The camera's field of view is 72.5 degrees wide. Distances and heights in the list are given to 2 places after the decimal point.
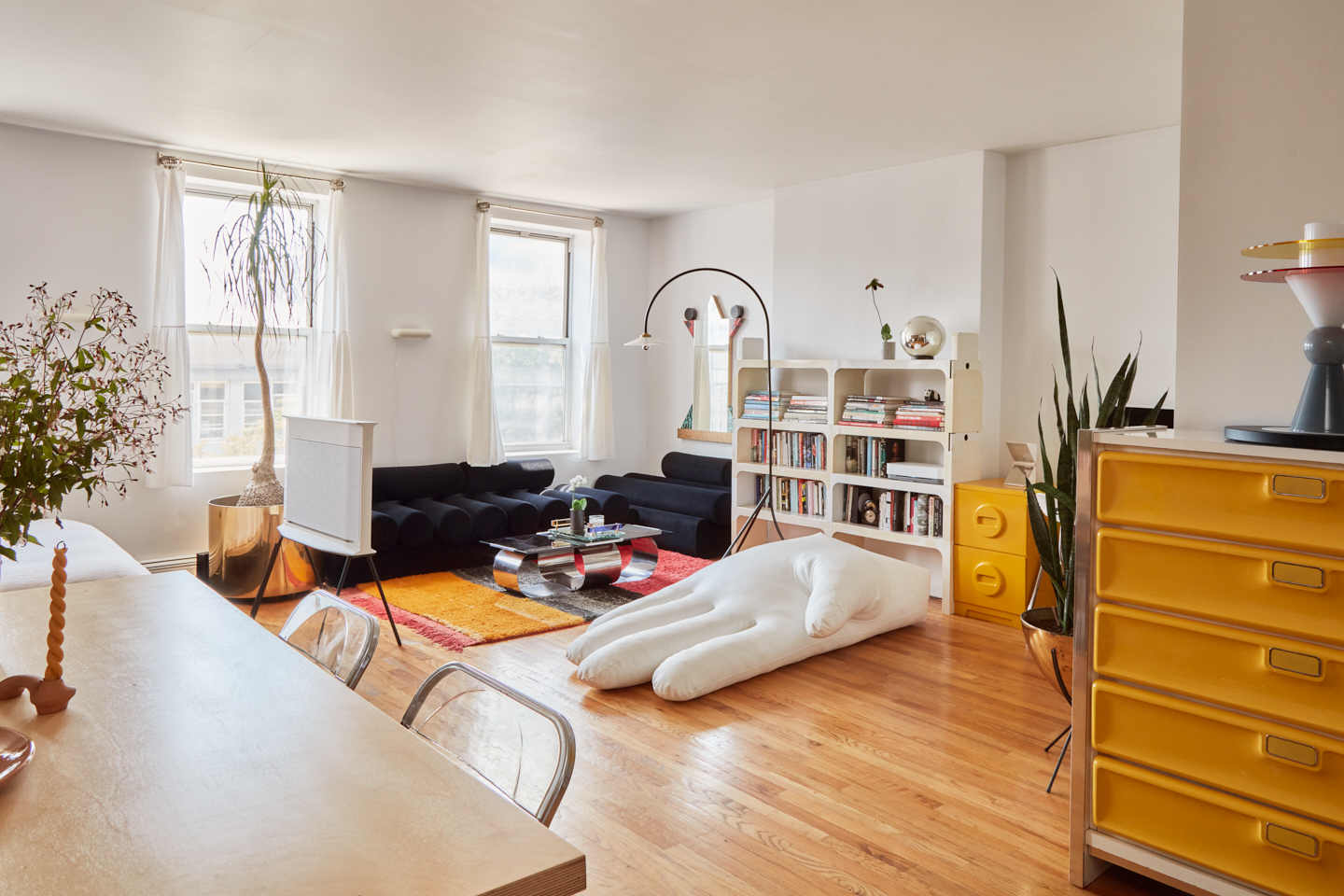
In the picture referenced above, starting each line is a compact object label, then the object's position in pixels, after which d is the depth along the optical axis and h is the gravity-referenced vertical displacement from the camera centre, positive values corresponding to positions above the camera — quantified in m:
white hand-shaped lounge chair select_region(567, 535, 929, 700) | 3.83 -0.93
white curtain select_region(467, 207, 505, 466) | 6.91 +0.33
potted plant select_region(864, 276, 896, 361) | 5.57 +0.46
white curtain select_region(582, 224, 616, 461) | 7.62 +0.32
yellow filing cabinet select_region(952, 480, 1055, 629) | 4.92 -0.72
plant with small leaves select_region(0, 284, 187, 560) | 1.34 -0.04
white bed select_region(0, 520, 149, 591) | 3.47 -0.62
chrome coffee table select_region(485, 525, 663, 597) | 5.38 -0.87
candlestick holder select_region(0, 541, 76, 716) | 1.49 -0.44
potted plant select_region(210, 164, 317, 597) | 5.21 -0.38
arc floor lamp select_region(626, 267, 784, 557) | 5.81 -0.21
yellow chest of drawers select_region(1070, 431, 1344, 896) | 2.04 -0.57
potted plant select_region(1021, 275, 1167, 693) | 2.99 -0.38
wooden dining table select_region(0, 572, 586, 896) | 1.02 -0.50
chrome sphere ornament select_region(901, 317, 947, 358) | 5.30 +0.49
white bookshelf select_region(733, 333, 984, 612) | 5.19 -0.07
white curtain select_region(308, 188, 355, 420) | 6.21 +0.51
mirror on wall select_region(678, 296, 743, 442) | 7.36 +0.40
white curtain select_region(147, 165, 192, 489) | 5.53 +0.56
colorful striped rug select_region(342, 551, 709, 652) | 4.75 -1.08
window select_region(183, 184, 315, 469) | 5.87 +0.43
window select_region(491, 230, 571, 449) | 7.38 +0.66
